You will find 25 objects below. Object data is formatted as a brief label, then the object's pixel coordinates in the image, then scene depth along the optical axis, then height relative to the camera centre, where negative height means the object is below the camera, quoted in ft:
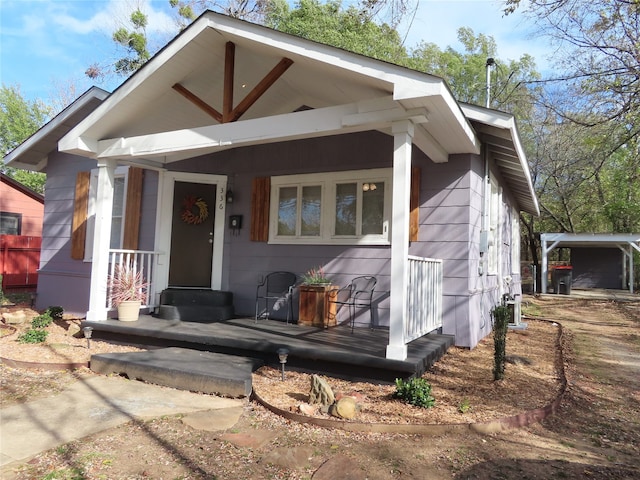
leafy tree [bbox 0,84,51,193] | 81.25 +25.89
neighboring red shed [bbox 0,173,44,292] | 39.42 +2.54
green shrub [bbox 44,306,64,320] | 23.32 -2.88
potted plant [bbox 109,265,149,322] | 18.79 -1.41
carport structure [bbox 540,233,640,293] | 50.14 +4.31
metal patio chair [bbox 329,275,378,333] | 18.65 -1.14
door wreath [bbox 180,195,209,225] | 22.63 +2.75
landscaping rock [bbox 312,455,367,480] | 7.79 -3.70
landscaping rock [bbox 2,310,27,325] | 22.95 -3.21
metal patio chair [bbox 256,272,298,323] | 20.29 -1.10
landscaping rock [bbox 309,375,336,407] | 11.04 -3.22
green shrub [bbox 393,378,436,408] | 10.93 -3.11
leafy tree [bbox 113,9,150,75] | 55.47 +27.88
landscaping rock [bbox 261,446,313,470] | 8.30 -3.75
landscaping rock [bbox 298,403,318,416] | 10.51 -3.46
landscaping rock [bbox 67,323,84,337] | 20.57 -3.40
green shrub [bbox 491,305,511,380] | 13.30 -2.01
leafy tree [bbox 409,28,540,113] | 70.79 +34.90
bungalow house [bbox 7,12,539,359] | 13.64 +3.97
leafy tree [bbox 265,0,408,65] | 53.11 +30.11
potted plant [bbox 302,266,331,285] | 18.61 -0.46
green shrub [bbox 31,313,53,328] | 21.42 -3.14
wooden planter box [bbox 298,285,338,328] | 18.22 -1.67
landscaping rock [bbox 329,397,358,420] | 10.24 -3.32
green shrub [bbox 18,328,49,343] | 18.43 -3.35
